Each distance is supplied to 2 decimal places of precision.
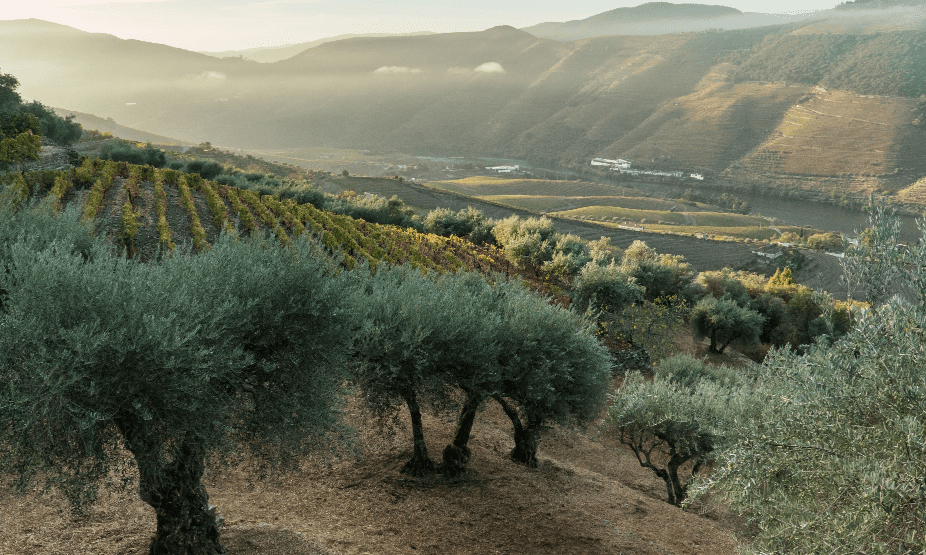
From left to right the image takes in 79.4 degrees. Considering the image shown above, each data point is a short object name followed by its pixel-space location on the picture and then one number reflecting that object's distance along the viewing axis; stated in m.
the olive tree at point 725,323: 34.59
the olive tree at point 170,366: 6.21
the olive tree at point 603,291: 31.27
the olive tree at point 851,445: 6.06
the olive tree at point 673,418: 15.13
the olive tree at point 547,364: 12.41
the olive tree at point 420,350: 10.99
